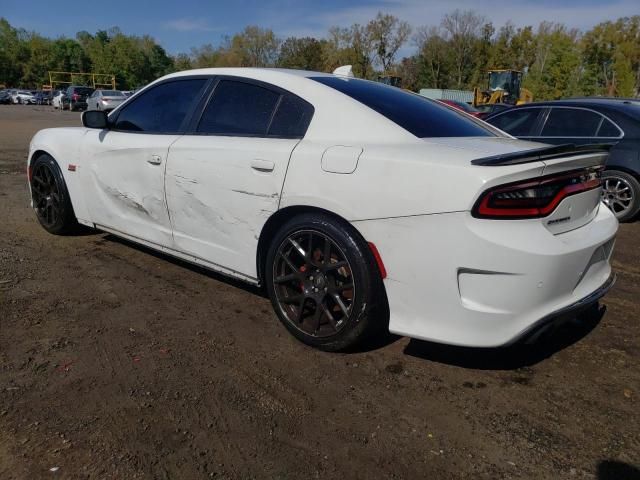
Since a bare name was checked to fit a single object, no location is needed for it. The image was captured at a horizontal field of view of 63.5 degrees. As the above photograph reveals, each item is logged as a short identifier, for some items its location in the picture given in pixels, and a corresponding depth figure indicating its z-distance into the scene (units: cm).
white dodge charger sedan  228
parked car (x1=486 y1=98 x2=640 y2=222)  609
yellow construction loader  2902
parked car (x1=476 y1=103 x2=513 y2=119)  1785
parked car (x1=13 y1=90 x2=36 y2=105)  5097
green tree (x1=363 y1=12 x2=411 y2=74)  5959
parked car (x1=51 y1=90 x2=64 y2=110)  3962
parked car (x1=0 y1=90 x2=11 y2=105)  5238
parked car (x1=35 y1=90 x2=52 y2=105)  5078
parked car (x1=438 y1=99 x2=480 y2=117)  1434
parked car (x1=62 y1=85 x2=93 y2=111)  3772
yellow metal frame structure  7012
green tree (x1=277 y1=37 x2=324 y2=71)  6331
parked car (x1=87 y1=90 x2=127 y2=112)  2778
